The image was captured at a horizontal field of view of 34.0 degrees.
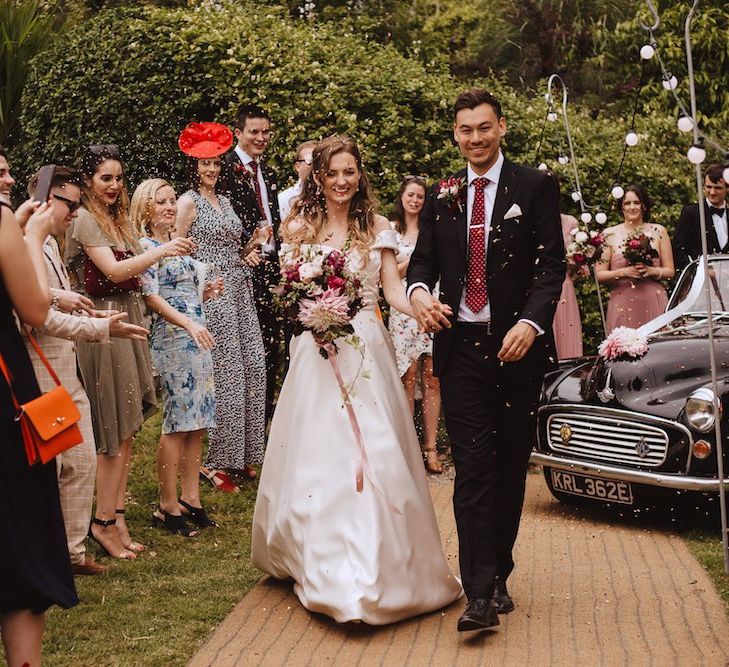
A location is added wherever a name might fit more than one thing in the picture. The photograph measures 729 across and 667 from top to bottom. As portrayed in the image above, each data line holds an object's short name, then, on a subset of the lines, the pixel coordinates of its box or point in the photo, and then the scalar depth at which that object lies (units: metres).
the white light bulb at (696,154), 5.98
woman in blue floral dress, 7.45
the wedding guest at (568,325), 10.87
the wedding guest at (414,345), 9.94
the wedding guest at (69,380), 5.70
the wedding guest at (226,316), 8.38
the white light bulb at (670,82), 7.04
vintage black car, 7.16
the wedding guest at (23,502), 3.87
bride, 5.56
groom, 5.42
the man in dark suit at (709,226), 10.25
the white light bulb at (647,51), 6.83
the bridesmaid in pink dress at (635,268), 10.38
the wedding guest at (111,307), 6.72
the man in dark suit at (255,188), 8.96
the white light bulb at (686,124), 6.04
